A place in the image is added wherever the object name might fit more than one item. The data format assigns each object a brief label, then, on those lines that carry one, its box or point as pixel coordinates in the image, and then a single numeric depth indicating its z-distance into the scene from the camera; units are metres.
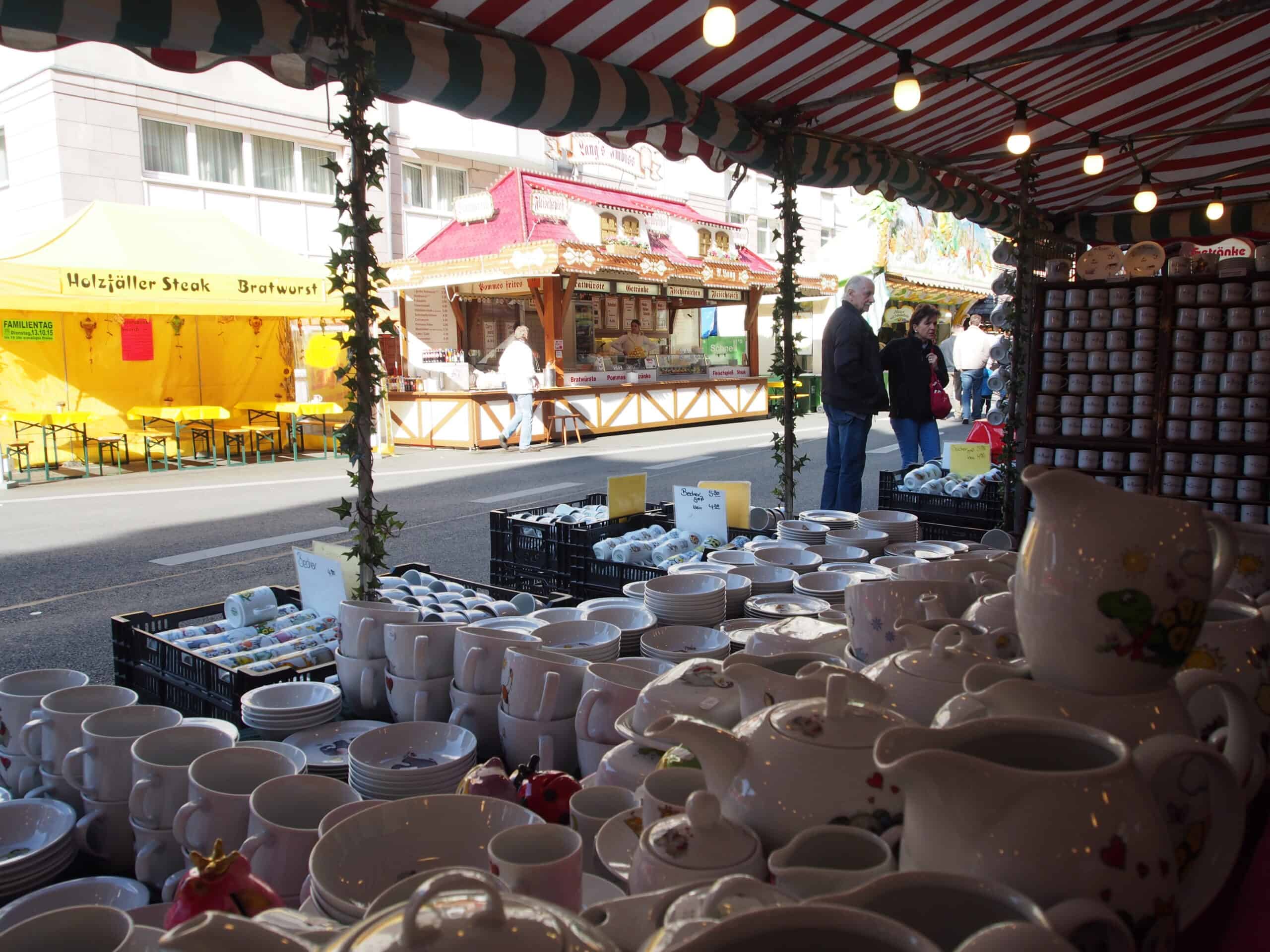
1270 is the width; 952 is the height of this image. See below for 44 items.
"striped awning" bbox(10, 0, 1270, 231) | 2.80
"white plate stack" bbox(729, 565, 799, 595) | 2.56
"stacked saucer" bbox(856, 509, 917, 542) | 3.24
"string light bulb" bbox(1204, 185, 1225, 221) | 7.22
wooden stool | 12.38
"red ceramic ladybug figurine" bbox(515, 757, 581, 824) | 1.18
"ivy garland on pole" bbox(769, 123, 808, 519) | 4.77
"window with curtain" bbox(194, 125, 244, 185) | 13.27
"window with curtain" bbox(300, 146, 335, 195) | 14.43
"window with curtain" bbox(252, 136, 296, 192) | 13.90
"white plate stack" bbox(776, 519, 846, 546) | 3.28
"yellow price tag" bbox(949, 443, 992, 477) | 4.89
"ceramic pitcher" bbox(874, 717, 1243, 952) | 0.60
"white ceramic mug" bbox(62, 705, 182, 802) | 1.64
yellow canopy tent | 8.42
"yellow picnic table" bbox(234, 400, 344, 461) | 11.07
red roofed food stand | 12.28
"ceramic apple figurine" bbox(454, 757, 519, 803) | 1.16
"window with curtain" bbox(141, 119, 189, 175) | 12.64
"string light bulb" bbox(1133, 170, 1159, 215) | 6.53
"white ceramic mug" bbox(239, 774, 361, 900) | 1.17
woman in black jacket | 6.69
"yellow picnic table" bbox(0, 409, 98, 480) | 9.18
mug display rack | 4.44
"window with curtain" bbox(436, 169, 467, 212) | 16.28
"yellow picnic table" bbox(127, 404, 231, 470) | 10.09
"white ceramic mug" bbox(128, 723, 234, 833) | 1.50
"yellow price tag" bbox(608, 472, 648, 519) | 3.72
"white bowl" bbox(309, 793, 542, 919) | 0.90
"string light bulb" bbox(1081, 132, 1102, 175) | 5.50
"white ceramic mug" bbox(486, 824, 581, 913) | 0.81
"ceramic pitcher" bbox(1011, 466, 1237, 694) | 0.77
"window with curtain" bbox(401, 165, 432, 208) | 15.73
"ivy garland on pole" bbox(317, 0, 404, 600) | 2.66
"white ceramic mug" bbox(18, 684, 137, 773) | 1.77
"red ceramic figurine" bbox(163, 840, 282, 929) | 0.73
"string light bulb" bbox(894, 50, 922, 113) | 3.83
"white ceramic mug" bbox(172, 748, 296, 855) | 1.32
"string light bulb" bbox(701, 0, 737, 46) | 2.94
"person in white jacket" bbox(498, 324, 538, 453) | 11.56
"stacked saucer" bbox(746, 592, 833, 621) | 2.23
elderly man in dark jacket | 5.39
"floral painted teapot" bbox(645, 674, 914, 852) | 0.78
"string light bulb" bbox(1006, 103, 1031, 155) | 4.69
